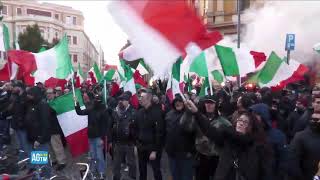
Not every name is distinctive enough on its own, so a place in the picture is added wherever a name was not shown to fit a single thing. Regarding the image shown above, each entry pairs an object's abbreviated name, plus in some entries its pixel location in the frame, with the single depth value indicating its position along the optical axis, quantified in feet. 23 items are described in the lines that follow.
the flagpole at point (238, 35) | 32.40
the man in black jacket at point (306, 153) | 8.19
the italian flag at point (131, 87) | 16.91
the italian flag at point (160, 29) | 6.79
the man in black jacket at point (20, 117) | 16.90
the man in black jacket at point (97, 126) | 15.57
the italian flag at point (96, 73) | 33.04
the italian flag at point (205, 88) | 20.31
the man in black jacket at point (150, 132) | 13.28
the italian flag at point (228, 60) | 17.88
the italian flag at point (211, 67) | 16.94
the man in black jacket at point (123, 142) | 14.16
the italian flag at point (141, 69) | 28.00
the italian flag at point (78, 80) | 30.13
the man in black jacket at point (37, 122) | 15.51
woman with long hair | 8.29
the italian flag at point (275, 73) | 19.24
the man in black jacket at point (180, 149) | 11.93
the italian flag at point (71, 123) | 15.52
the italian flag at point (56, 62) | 17.96
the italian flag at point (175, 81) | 13.08
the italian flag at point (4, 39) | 17.98
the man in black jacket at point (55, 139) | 16.66
